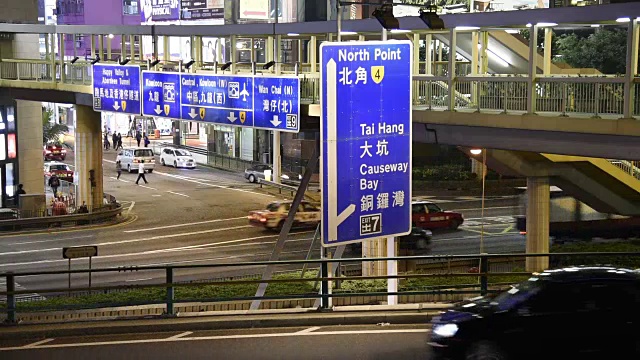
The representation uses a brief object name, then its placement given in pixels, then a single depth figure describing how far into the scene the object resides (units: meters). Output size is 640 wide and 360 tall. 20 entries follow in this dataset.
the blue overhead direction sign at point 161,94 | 31.47
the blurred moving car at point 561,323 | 11.16
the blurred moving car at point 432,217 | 35.22
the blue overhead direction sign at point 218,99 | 28.38
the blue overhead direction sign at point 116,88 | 33.53
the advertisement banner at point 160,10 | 69.44
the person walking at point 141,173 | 51.48
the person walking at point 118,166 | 56.39
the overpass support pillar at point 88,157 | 41.41
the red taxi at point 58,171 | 52.25
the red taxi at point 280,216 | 36.25
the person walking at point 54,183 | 47.52
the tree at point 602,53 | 36.94
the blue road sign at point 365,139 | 14.77
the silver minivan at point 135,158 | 55.31
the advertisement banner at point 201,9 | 65.38
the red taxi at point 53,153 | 63.53
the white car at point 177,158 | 59.47
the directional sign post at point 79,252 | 21.75
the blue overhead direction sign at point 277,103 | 26.33
